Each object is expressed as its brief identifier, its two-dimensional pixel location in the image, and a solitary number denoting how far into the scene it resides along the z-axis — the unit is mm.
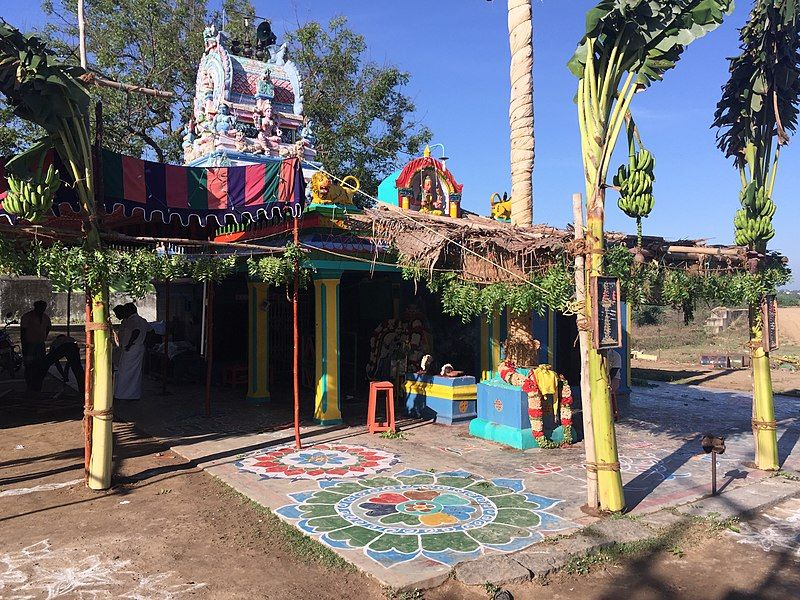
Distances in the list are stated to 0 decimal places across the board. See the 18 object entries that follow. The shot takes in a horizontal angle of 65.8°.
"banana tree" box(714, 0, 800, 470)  7980
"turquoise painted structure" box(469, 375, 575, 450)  9336
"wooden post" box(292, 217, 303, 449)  8602
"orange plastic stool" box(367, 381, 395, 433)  10148
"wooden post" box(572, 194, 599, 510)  6168
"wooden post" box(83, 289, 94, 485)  7032
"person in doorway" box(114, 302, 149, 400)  11375
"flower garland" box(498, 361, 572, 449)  9188
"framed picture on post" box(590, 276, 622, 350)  6012
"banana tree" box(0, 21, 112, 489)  6164
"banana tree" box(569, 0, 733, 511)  6039
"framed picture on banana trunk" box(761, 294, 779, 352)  8266
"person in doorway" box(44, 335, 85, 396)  12945
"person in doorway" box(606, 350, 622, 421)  12719
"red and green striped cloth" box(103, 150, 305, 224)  8430
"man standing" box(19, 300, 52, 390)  12602
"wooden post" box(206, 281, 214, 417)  10289
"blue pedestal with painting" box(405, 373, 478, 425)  11078
